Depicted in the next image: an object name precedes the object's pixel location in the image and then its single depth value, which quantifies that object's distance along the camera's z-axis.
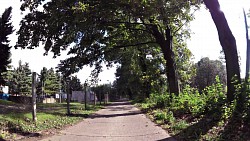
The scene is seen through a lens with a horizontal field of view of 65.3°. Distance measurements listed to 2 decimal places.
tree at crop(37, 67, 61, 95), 56.12
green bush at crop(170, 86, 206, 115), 8.14
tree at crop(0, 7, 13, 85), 31.04
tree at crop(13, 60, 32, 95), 46.83
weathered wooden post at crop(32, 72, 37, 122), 7.84
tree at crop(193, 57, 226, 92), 57.84
